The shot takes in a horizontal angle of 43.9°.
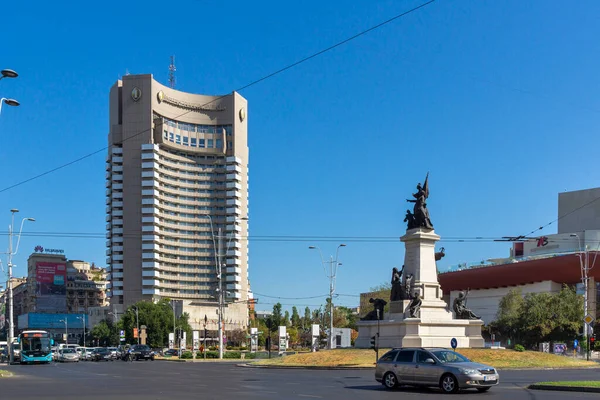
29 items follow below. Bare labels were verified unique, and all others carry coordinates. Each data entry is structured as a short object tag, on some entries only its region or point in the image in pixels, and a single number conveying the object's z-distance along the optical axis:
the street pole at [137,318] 114.44
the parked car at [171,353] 84.83
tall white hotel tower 155.88
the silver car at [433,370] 23.12
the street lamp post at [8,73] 29.84
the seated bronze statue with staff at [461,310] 48.73
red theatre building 100.12
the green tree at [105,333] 142.75
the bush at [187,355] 70.04
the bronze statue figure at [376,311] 47.88
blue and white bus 61.59
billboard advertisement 177.12
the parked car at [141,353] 72.44
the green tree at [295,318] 171.32
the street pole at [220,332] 63.13
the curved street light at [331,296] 68.11
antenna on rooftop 177.38
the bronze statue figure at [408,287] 46.62
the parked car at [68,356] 72.25
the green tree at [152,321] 117.38
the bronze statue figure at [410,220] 48.63
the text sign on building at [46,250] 192.82
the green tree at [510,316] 88.50
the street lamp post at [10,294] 58.16
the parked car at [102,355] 76.88
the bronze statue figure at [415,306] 45.53
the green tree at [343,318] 141.62
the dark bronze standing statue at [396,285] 47.31
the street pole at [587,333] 52.18
